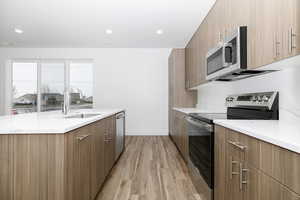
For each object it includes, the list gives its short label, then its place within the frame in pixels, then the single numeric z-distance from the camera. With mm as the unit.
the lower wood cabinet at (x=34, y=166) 865
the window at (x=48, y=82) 4200
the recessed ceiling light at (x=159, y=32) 3072
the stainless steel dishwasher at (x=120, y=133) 2284
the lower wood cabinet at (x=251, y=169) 560
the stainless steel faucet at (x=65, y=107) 1669
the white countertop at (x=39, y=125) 857
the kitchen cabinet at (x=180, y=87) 3250
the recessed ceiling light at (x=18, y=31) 3141
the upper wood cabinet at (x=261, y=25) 846
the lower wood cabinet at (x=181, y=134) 2190
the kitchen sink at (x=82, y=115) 1699
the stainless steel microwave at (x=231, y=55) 1253
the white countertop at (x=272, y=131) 563
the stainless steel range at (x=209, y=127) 1245
